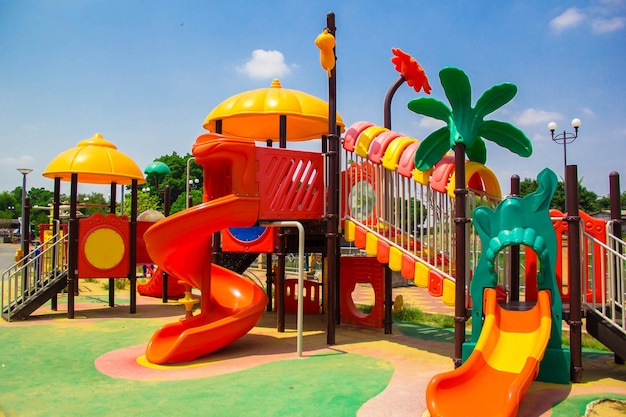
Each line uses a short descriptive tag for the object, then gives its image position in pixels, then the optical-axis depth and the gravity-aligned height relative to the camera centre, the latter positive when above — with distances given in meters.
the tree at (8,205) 105.12 +4.60
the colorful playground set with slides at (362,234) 7.05 -0.09
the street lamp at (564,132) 23.32 +4.07
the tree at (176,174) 68.44 +6.85
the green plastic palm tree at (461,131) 7.32 +1.36
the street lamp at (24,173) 22.71 +2.31
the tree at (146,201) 47.02 +2.38
